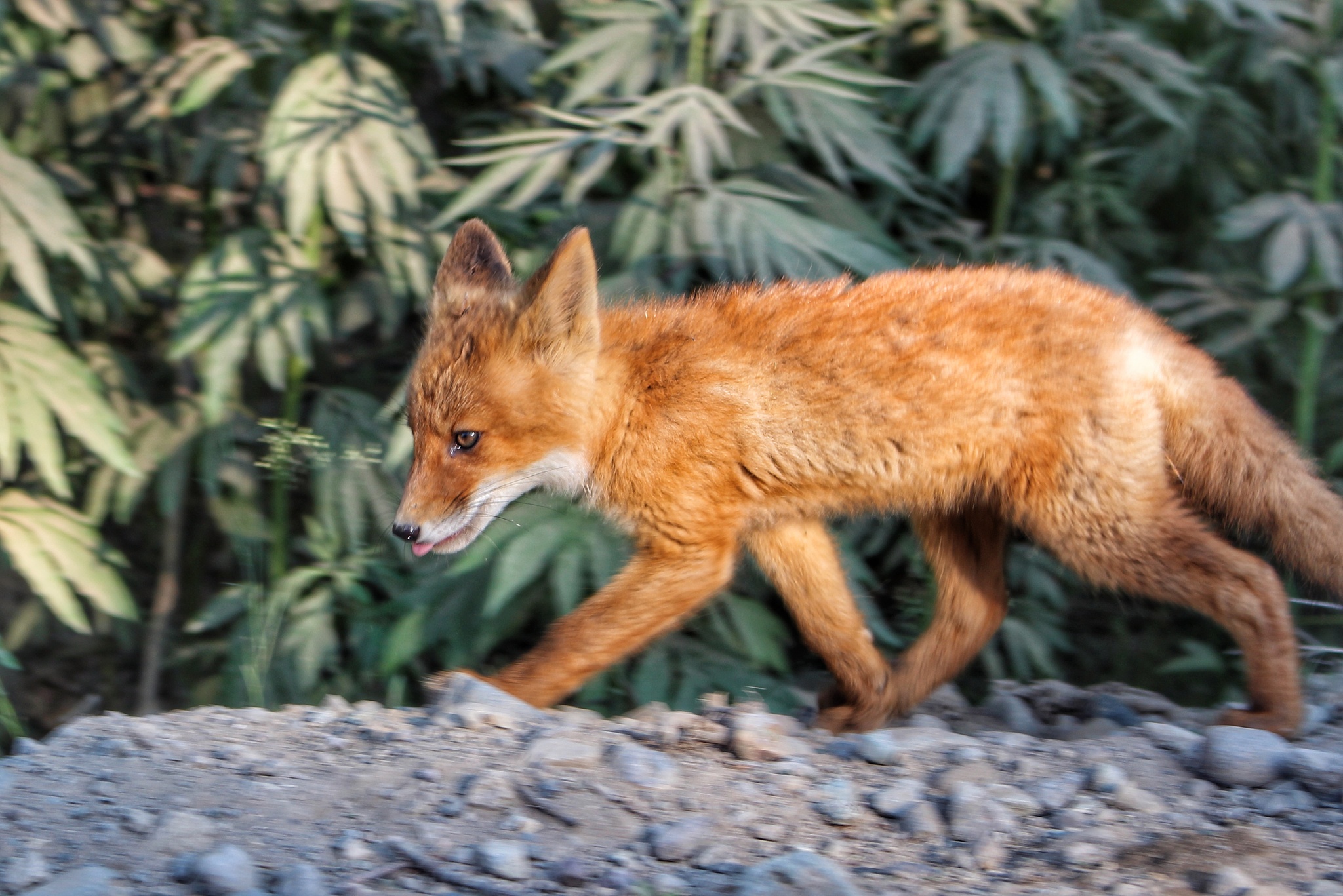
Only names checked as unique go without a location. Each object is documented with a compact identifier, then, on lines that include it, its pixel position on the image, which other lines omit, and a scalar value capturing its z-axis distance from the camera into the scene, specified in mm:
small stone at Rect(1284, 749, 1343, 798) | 5973
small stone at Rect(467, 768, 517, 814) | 5676
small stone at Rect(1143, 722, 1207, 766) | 6566
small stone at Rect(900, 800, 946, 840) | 5676
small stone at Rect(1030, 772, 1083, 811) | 5855
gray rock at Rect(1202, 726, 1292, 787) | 6176
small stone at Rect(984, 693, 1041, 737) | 8406
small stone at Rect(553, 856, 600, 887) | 5027
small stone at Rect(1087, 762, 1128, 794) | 6000
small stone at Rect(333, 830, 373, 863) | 5164
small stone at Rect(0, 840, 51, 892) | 4867
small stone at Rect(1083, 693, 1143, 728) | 8336
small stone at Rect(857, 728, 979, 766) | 6531
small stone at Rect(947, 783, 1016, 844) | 5586
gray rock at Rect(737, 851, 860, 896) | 4812
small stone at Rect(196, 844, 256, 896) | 4828
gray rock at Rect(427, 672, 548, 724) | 6891
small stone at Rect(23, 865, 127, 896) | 4691
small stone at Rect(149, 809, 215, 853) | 5203
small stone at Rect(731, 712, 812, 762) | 6535
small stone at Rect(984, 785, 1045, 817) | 5828
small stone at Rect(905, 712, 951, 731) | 8266
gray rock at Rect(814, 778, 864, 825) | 5766
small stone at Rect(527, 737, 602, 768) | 6109
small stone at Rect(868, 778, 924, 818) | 5840
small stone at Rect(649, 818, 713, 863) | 5305
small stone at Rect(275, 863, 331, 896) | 4785
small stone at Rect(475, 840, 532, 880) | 5051
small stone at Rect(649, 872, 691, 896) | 5000
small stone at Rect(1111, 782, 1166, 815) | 5824
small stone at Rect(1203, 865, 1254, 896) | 4961
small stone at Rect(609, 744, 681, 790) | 5996
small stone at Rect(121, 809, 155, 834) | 5383
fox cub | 7453
